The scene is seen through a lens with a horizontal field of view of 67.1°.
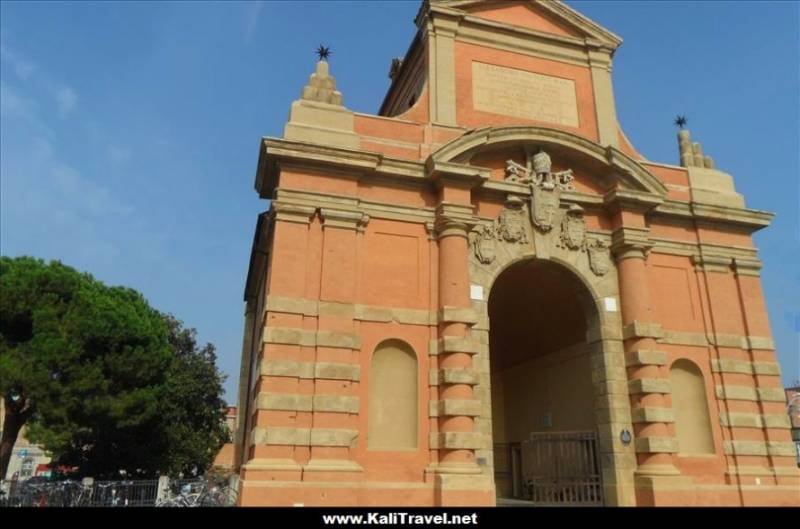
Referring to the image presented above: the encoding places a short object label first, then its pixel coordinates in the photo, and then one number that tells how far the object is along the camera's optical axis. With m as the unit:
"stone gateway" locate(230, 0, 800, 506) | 12.51
